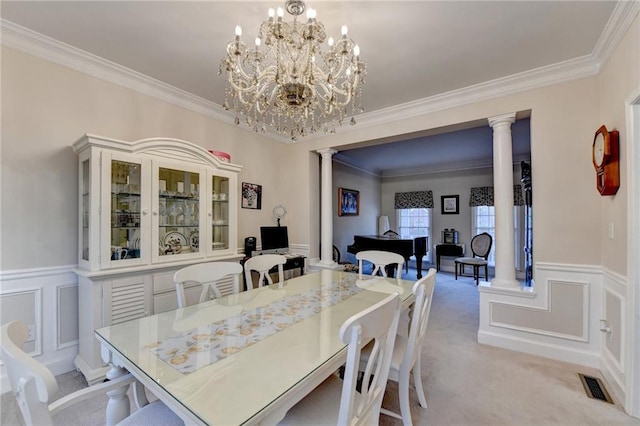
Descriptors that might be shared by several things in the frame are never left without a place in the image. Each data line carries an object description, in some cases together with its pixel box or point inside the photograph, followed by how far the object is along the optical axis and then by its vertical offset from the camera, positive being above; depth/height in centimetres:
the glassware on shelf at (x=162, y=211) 252 +5
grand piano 489 -54
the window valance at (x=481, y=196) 614 +44
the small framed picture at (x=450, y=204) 667 +30
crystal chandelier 153 +92
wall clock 201 +41
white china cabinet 210 -8
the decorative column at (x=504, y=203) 279 +13
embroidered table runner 107 -54
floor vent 194 -127
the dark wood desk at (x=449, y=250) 603 -75
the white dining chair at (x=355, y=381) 91 -66
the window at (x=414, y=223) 709 -18
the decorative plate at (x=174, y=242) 256 -25
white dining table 84 -55
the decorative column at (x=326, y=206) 408 +15
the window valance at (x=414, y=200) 696 +42
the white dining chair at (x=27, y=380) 68 -41
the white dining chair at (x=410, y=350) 148 -79
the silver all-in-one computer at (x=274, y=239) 372 -31
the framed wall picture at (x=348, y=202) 604 +32
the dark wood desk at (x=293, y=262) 363 -62
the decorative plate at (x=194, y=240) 273 -23
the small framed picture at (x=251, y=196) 369 +28
